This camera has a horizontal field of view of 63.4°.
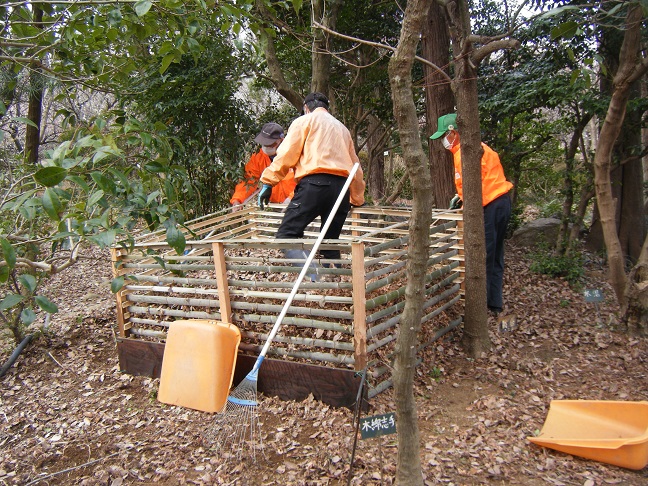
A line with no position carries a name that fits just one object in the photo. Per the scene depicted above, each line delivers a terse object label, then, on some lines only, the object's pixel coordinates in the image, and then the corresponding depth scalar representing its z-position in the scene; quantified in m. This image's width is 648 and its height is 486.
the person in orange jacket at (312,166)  4.12
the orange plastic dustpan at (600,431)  2.76
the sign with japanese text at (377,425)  2.41
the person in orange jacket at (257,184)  6.20
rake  3.16
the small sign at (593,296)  4.33
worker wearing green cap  4.71
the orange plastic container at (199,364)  3.44
